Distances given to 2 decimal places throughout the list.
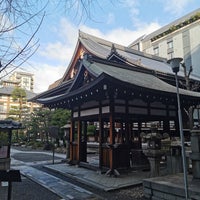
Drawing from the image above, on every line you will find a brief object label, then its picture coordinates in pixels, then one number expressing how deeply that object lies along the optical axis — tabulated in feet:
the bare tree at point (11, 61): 10.39
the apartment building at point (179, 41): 118.93
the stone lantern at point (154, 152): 23.94
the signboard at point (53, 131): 49.32
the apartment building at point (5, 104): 191.83
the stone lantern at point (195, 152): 18.15
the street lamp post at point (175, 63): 17.40
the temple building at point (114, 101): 27.96
